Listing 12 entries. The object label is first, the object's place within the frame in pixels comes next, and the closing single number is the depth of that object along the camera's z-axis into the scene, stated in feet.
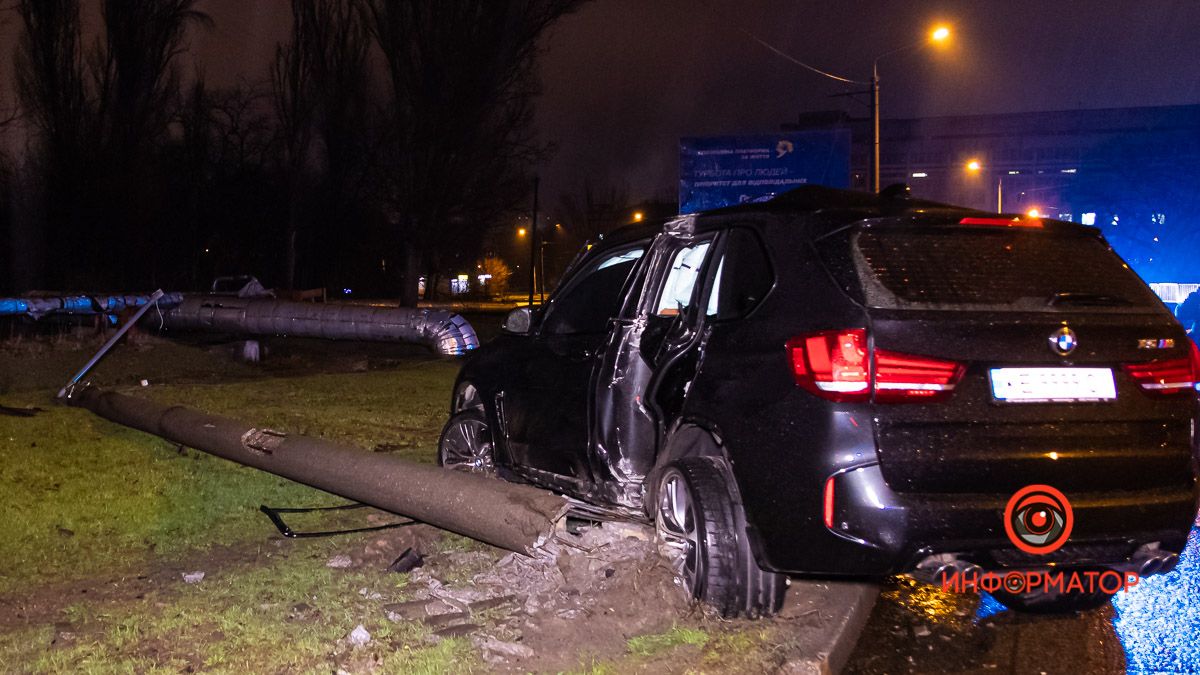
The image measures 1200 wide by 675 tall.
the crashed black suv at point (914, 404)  12.57
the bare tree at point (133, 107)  107.65
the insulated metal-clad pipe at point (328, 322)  59.31
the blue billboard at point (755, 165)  107.24
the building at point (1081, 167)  197.47
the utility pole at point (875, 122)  80.43
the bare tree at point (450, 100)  106.11
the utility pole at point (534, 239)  184.38
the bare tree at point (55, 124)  103.76
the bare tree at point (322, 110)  118.42
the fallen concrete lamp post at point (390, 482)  16.97
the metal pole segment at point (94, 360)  41.73
